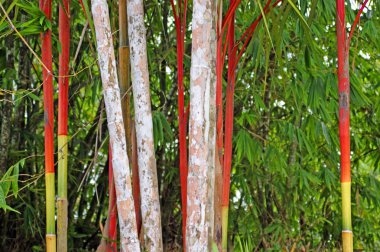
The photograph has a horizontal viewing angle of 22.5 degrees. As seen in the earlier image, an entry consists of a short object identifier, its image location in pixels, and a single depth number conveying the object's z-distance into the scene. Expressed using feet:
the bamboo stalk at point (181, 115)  16.38
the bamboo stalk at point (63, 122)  16.84
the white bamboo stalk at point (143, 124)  15.87
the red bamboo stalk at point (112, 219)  16.49
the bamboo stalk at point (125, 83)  16.57
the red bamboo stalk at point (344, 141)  15.54
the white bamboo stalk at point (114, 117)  15.34
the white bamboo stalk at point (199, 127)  14.79
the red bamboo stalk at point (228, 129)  16.92
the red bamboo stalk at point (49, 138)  16.88
